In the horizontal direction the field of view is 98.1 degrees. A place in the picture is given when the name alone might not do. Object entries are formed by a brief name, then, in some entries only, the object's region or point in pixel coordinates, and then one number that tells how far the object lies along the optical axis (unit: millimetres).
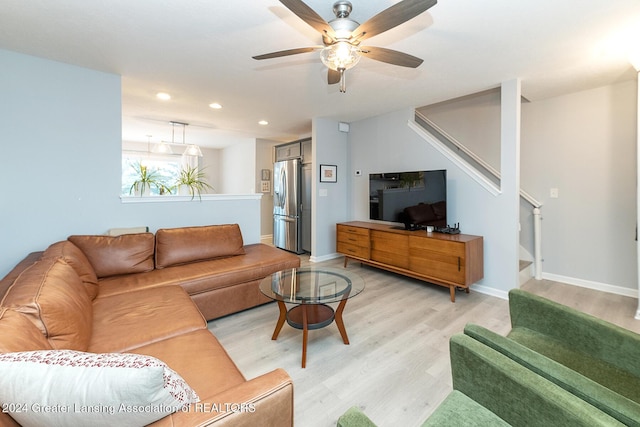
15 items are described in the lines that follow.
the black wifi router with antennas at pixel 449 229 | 3482
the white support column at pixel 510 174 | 3027
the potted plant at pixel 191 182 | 3408
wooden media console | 2996
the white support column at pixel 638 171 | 2462
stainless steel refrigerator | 5234
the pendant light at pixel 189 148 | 4795
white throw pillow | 660
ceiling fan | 1410
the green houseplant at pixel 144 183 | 3262
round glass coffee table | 1961
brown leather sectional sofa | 897
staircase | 3479
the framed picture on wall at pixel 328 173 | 4719
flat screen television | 3539
